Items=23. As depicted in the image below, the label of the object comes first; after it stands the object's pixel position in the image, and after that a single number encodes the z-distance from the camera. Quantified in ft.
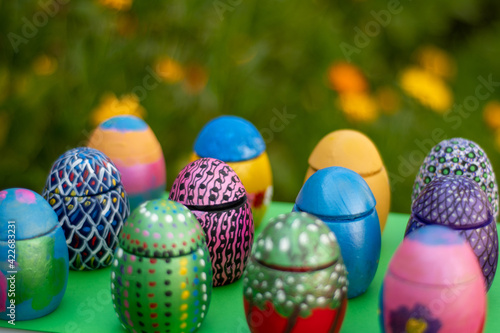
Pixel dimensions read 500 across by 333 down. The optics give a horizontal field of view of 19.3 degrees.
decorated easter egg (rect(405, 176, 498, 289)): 2.36
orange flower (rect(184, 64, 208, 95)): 3.28
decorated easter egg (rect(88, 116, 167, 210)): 2.75
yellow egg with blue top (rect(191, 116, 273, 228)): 2.70
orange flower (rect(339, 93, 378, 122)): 3.45
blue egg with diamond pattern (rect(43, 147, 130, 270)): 2.51
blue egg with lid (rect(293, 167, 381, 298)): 2.40
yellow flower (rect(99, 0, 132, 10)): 3.15
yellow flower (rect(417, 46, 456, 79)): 3.63
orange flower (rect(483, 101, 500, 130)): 3.57
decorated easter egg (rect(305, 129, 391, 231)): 2.63
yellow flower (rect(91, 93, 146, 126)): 3.20
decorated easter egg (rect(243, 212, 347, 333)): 2.22
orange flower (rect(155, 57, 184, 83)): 3.23
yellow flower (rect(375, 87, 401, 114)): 3.55
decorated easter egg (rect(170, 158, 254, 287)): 2.46
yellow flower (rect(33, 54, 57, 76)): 3.15
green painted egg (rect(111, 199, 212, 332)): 2.28
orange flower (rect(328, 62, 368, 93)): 3.54
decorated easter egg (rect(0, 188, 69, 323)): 2.35
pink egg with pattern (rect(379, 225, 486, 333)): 2.18
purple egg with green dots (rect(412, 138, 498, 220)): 2.60
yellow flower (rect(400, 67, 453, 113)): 3.49
